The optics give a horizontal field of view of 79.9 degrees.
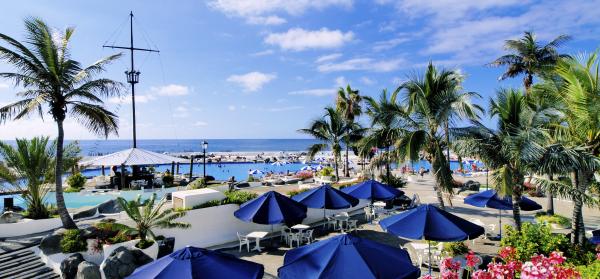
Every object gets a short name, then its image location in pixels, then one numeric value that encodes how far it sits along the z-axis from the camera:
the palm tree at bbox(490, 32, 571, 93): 20.19
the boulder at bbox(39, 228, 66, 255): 10.90
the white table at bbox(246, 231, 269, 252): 12.17
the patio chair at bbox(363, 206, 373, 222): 16.36
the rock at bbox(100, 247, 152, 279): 9.46
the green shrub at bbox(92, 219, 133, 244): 10.52
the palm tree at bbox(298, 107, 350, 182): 25.45
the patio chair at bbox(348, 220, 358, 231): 14.37
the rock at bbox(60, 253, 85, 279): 9.95
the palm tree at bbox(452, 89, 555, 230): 10.38
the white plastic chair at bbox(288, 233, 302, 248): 12.51
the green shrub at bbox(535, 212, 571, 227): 13.90
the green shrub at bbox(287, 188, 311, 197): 15.86
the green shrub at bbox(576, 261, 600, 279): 6.45
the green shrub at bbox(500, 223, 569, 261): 8.70
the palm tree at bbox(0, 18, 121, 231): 11.77
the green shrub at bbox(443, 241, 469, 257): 10.39
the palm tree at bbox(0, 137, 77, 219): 13.61
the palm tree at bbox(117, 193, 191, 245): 10.85
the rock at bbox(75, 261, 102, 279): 9.62
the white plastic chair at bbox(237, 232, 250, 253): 12.33
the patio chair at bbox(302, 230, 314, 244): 12.87
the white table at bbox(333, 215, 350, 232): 14.62
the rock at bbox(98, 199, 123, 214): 16.80
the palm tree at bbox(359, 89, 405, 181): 14.26
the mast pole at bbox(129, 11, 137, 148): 22.36
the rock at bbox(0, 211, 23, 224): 12.89
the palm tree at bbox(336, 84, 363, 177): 25.77
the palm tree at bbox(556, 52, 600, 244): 8.89
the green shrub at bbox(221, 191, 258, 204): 13.48
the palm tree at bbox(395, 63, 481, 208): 13.02
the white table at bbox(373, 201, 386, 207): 16.83
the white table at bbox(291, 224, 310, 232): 13.24
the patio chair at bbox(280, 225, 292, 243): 13.00
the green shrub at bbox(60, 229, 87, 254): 10.59
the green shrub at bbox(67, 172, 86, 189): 23.36
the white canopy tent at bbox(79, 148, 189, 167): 20.50
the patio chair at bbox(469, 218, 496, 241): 13.00
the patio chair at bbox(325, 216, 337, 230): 14.93
